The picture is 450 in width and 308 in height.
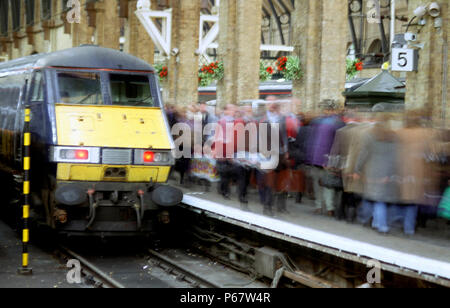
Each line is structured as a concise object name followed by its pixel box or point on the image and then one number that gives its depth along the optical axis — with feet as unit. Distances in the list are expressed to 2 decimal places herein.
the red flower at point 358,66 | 67.09
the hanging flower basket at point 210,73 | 75.20
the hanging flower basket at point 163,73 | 82.99
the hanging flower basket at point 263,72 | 76.48
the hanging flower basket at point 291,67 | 66.03
